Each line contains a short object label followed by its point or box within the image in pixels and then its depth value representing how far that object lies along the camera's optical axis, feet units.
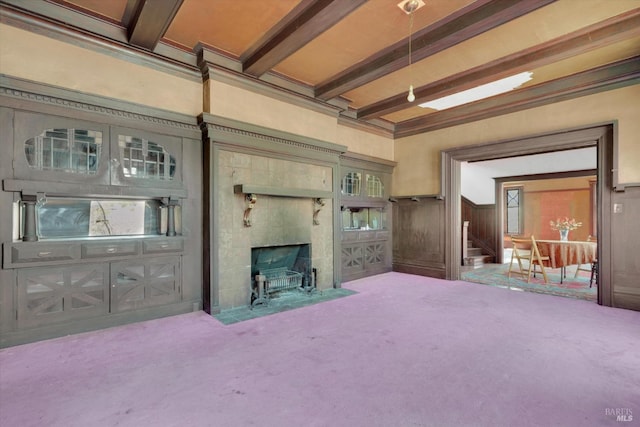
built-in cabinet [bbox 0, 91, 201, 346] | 9.70
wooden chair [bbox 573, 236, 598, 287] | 17.73
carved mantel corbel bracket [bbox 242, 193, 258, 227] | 13.71
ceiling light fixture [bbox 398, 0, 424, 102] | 9.68
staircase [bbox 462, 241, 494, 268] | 25.52
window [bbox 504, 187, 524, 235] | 36.23
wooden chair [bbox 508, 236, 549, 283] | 19.01
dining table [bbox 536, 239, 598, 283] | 18.95
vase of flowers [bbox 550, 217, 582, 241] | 21.75
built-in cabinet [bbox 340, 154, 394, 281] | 19.77
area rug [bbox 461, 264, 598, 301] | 16.61
